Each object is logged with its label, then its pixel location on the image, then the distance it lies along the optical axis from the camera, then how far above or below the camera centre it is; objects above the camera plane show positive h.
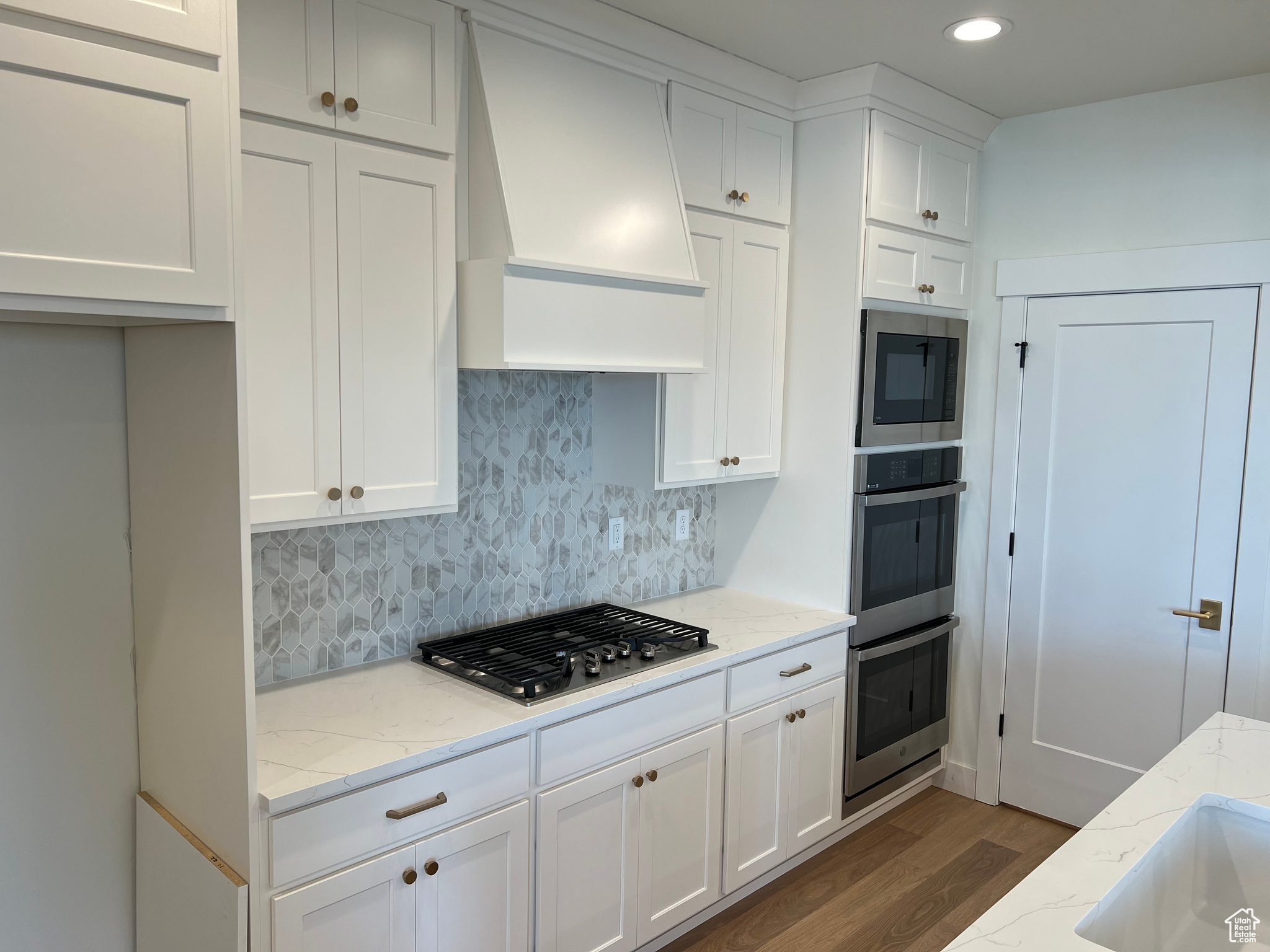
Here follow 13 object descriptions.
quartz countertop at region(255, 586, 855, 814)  1.80 -0.76
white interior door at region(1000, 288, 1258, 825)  3.08 -0.47
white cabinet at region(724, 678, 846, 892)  2.77 -1.25
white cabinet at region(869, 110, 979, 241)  3.04 +0.78
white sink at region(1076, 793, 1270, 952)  1.46 -0.83
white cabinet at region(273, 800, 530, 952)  1.79 -1.09
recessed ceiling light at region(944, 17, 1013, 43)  2.51 +1.05
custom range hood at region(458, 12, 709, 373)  2.17 +0.44
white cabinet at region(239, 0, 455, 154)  1.85 +0.70
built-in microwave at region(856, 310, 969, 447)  3.09 +0.07
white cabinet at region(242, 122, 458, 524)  1.90 +0.13
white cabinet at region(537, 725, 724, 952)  2.24 -1.23
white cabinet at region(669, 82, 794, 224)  2.75 +0.77
